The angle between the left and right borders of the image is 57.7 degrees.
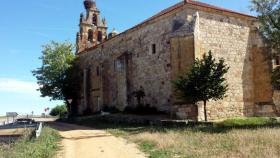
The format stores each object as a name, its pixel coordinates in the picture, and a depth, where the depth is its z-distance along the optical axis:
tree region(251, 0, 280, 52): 14.56
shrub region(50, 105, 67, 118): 43.98
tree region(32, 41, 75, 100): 28.86
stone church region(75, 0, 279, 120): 17.28
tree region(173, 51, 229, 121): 14.44
